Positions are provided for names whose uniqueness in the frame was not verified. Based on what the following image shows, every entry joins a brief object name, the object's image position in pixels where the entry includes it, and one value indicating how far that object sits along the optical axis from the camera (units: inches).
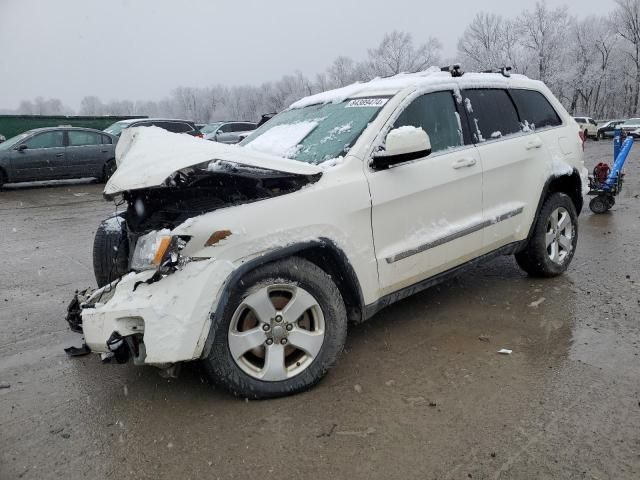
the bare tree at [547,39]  2290.8
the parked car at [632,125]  1292.3
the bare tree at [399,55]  2549.2
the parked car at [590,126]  1419.8
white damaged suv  106.3
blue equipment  310.5
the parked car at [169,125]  664.4
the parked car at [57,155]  508.1
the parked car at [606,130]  1425.9
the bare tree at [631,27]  2428.6
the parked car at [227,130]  820.0
